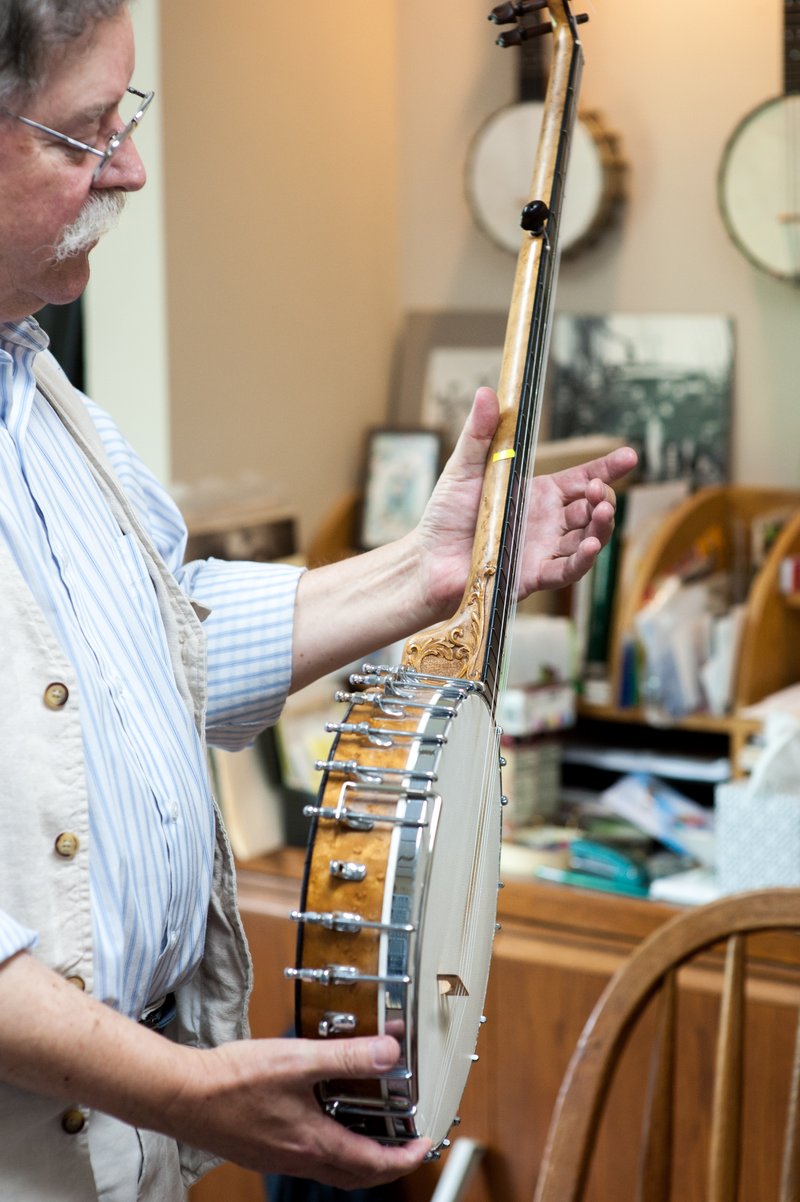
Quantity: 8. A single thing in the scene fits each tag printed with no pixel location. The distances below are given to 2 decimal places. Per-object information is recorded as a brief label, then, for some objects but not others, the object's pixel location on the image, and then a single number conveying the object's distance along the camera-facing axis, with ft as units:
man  2.80
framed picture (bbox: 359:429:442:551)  9.44
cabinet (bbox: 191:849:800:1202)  6.40
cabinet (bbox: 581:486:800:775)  7.75
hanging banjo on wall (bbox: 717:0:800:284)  8.34
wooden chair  4.58
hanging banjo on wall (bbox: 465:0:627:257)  8.90
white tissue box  6.93
